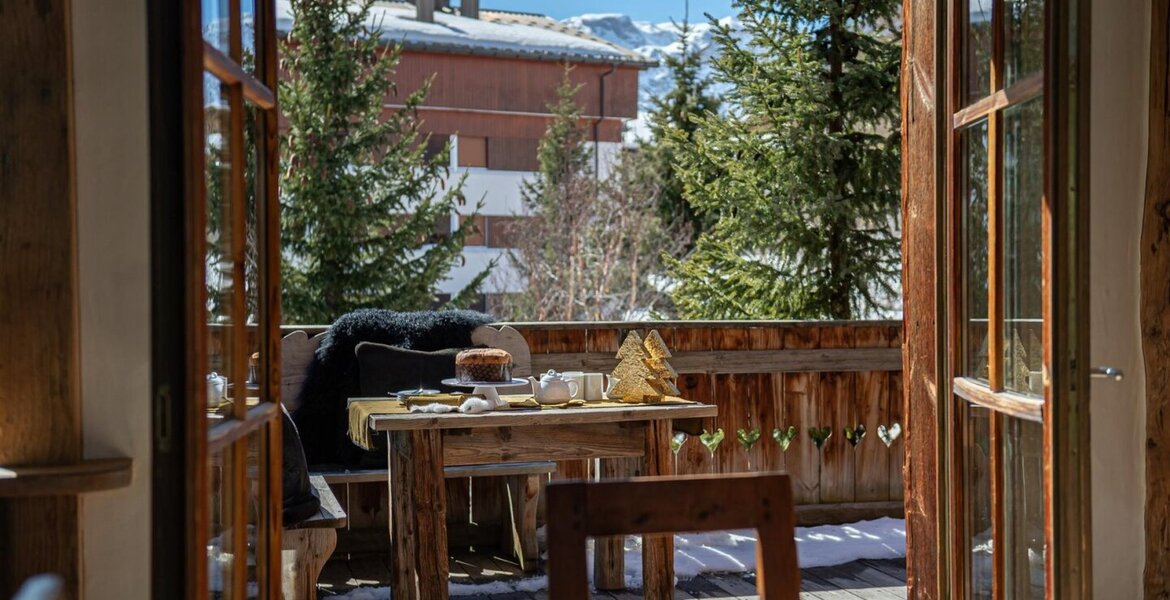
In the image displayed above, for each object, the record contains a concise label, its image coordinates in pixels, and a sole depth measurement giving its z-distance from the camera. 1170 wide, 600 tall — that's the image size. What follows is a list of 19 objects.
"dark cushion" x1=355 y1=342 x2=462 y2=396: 4.96
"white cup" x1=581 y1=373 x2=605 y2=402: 4.29
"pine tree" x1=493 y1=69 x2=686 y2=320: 15.16
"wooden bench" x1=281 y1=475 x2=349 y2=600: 3.52
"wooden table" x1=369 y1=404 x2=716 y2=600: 3.93
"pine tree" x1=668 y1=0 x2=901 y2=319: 7.46
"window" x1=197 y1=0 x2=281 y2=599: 2.22
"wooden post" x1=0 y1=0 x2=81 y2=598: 2.10
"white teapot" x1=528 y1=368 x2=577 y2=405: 4.14
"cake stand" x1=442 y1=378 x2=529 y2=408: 4.09
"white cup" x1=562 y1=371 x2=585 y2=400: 4.32
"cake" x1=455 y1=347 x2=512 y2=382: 4.29
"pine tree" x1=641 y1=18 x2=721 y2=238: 14.55
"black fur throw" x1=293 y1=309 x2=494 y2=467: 4.96
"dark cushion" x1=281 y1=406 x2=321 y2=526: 3.59
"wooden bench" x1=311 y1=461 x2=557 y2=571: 4.76
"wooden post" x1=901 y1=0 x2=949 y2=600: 3.77
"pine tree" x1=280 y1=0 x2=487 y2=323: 9.97
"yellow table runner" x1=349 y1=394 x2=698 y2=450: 4.05
